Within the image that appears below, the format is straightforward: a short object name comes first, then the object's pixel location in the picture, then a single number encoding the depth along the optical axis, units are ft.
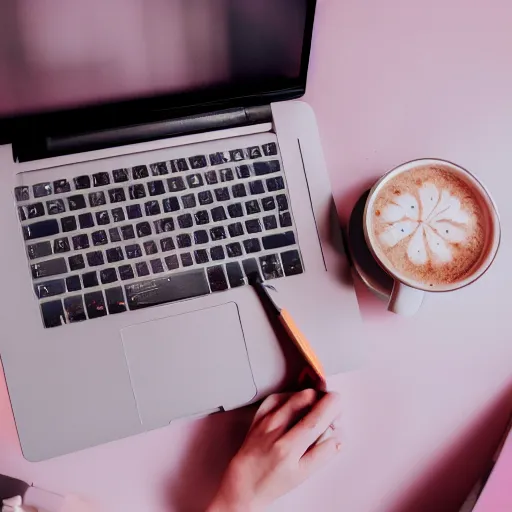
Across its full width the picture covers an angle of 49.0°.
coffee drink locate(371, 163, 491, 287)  1.94
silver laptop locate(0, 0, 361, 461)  1.90
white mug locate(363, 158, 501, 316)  1.87
